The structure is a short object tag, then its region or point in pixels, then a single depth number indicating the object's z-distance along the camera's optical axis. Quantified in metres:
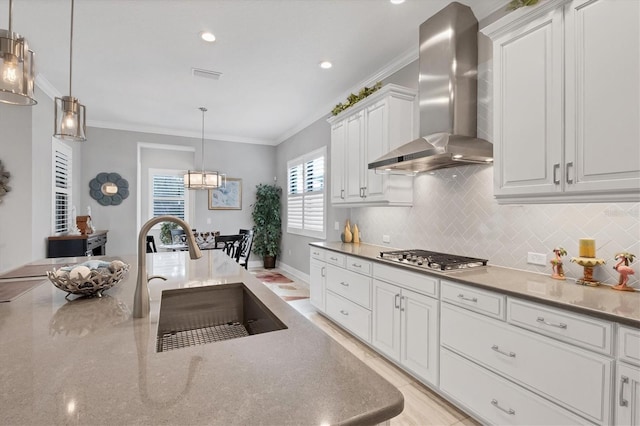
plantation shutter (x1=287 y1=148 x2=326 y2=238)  5.38
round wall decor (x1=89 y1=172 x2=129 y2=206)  5.75
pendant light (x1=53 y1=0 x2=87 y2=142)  1.78
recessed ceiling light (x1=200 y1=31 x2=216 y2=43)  2.99
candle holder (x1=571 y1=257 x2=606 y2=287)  1.78
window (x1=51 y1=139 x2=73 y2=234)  4.63
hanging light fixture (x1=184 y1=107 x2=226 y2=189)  5.20
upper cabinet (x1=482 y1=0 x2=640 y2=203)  1.54
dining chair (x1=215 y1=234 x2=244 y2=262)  4.10
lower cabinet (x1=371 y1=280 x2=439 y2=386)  2.27
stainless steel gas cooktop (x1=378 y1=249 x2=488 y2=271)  2.31
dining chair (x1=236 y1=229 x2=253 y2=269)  4.20
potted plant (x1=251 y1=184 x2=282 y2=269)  6.84
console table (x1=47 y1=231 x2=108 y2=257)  4.38
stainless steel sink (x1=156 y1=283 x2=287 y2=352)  1.47
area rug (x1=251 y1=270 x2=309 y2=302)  4.89
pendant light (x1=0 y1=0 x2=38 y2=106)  1.11
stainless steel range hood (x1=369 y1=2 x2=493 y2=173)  2.46
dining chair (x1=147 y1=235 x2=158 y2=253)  4.53
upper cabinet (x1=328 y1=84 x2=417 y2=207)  3.16
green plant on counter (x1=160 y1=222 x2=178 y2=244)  5.84
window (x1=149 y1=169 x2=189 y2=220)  7.05
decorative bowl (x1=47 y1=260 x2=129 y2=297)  1.33
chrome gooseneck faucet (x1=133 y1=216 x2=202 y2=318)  1.11
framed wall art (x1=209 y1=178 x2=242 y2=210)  6.75
